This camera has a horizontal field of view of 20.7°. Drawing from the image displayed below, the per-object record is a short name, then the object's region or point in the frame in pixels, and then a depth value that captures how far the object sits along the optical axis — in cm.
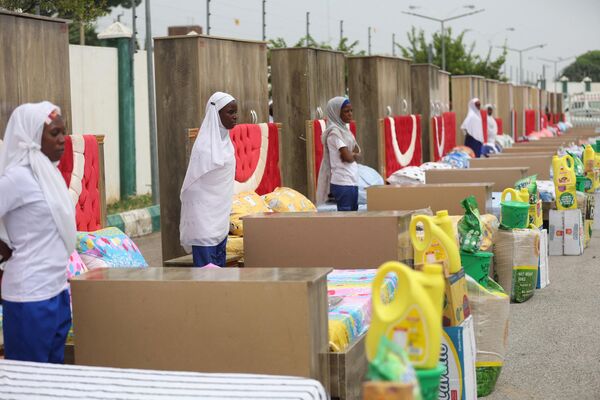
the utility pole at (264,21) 2488
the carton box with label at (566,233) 1669
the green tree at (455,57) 6326
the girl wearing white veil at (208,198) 1080
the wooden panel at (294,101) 1639
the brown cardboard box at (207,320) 675
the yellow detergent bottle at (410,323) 507
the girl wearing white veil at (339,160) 1510
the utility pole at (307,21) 2918
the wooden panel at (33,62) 961
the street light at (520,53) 8424
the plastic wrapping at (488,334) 894
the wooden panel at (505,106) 4087
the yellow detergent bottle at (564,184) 1607
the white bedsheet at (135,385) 615
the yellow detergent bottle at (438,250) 805
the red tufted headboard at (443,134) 2512
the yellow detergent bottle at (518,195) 1291
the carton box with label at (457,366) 791
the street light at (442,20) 5617
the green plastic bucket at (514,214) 1268
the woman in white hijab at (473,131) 2840
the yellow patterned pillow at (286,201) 1285
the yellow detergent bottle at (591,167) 1942
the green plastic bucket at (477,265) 1018
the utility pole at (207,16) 2303
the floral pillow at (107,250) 922
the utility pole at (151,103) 2136
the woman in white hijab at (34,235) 679
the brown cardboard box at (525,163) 1993
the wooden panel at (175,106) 1239
